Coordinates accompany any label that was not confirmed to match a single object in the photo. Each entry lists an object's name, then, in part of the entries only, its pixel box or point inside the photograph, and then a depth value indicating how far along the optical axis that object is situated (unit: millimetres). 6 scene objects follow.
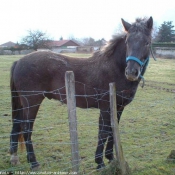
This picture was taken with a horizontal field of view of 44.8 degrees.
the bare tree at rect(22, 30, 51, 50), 38062
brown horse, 3561
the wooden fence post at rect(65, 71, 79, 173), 2631
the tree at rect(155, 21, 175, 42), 32531
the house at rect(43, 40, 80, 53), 64600
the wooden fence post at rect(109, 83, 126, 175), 2801
